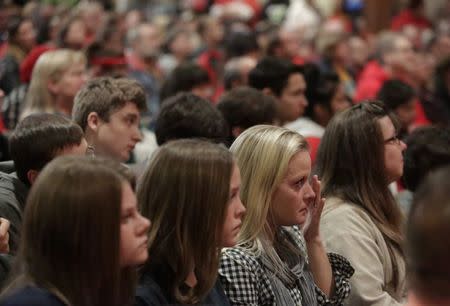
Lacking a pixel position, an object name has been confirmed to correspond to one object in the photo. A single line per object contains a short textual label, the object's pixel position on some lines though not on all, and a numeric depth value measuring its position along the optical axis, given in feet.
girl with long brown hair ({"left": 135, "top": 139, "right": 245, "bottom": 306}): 16.91
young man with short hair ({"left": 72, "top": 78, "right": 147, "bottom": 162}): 27.64
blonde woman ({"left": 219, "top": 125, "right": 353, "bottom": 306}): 19.55
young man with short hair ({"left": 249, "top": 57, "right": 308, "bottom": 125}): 37.26
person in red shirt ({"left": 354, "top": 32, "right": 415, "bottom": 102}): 54.07
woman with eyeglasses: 22.74
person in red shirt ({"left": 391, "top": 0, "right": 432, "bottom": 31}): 78.53
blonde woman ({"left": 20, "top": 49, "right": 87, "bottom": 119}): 36.56
